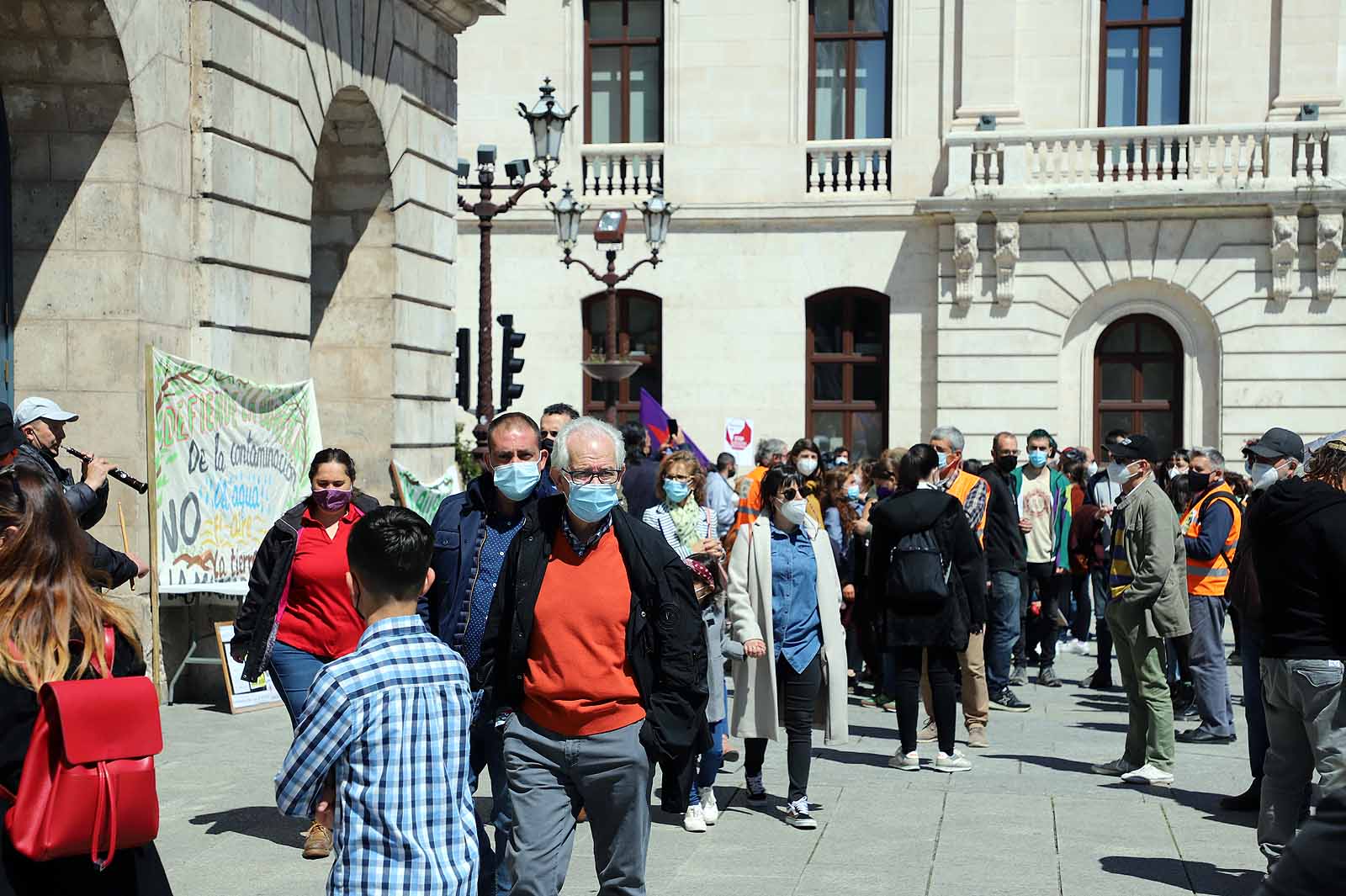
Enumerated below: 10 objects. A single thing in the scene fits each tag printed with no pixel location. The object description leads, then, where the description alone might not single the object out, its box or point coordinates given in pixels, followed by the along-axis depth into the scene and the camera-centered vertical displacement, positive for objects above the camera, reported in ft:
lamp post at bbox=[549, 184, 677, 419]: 64.90 +7.52
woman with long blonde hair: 11.10 -1.51
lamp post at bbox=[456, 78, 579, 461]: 54.80 +8.20
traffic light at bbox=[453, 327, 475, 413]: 61.37 +1.79
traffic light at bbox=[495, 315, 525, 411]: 60.39 +1.83
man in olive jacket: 29.17 -3.15
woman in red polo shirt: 23.53 -2.78
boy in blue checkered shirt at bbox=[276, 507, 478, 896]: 12.71 -2.58
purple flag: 61.21 -0.10
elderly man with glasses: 16.46 -2.51
